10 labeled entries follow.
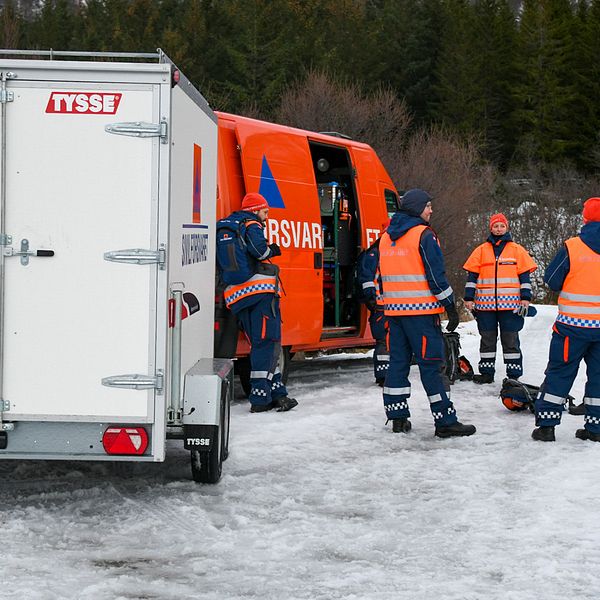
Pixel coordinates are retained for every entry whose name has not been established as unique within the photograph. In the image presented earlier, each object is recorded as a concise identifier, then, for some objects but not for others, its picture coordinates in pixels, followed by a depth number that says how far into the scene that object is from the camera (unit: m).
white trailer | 10.61
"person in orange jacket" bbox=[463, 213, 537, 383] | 21.92
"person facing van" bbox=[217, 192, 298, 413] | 17.69
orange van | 18.86
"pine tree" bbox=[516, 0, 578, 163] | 108.00
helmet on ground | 18.37
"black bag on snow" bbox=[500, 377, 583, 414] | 18.23
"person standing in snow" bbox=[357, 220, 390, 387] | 21.41
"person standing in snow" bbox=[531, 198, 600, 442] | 15.56
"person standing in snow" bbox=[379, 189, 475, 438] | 16.05
